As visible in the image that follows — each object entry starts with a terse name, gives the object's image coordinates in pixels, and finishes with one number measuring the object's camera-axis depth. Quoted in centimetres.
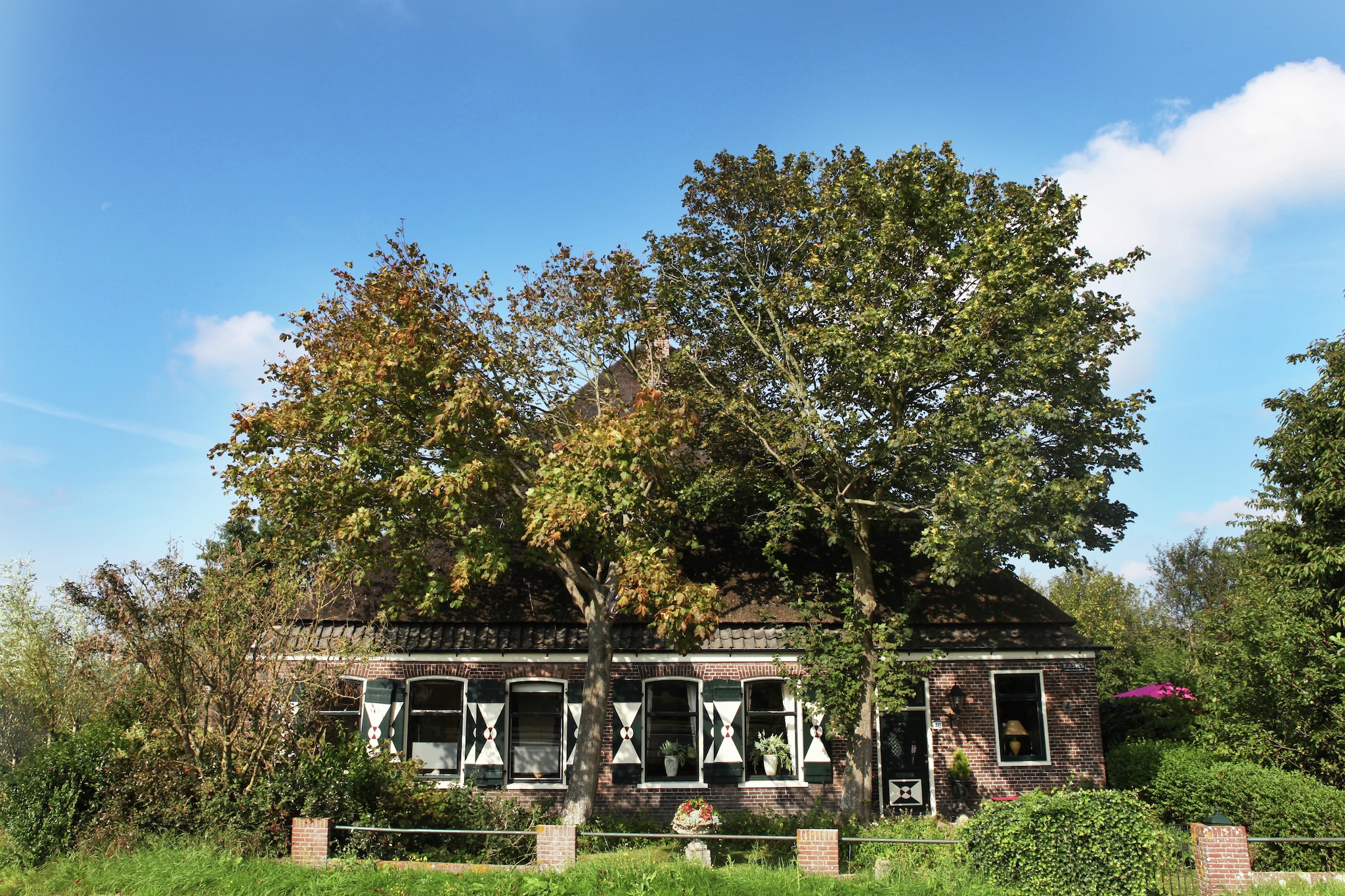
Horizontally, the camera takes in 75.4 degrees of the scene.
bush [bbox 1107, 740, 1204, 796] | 1478
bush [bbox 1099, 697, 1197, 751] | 1827
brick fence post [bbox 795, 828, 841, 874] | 945
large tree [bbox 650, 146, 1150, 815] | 1274
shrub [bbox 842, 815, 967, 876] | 976
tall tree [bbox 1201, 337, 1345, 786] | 1291
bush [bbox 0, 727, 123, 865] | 1041
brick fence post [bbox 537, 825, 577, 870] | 980
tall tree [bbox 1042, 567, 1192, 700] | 2438
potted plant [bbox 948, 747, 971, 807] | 1565
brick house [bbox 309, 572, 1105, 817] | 1582
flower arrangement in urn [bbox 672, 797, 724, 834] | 1161
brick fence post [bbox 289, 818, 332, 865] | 1018
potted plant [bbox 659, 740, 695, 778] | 1595
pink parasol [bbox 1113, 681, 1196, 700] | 1855
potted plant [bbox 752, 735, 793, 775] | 1586
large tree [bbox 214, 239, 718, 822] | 1198
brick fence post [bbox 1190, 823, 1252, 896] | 916
